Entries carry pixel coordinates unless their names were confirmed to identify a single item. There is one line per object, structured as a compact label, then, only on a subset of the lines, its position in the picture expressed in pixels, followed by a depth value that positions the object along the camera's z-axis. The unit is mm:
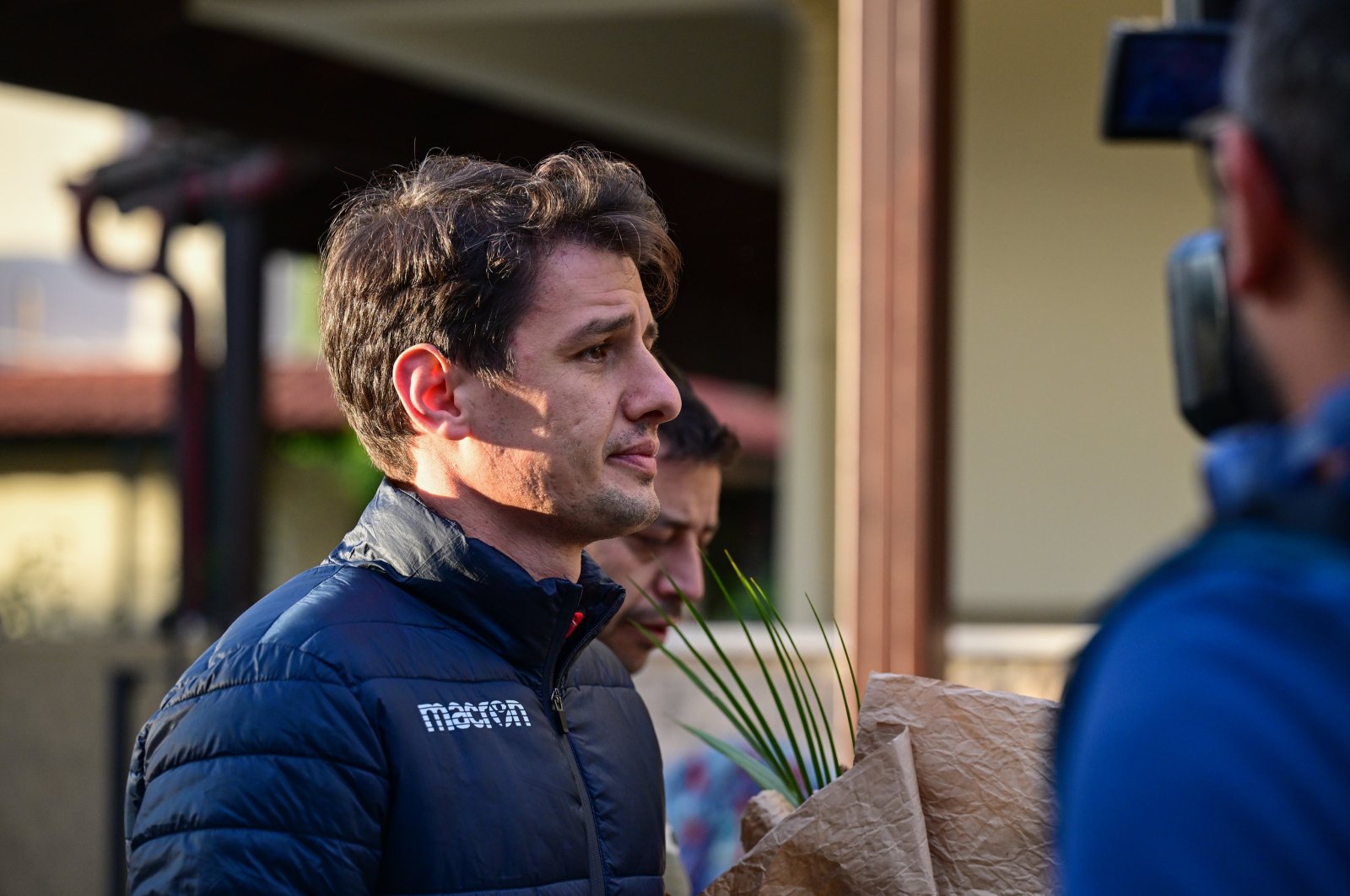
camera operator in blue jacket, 2006
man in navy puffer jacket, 2777
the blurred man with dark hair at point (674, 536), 3260
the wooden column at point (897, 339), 5141
